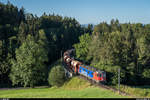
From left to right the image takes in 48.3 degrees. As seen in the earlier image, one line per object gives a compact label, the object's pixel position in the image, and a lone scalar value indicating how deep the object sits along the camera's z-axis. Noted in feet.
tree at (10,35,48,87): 191.11
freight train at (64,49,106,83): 146.00
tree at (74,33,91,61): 253.03
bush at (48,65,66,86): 174.19
